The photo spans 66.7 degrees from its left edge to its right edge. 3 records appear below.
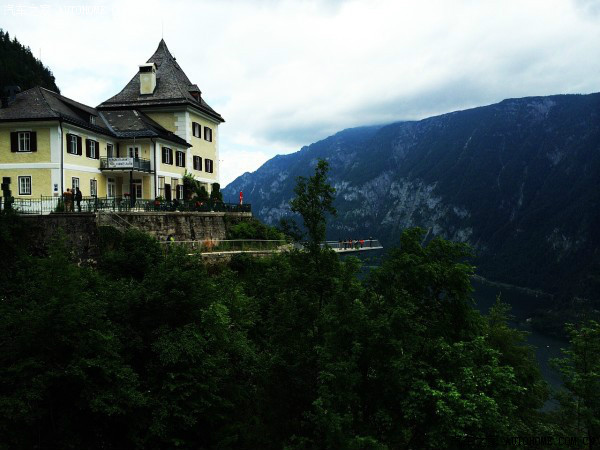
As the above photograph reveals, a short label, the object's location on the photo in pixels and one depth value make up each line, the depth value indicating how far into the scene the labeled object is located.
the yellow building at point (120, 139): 31.86
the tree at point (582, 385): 15.21
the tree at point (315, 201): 15.20
